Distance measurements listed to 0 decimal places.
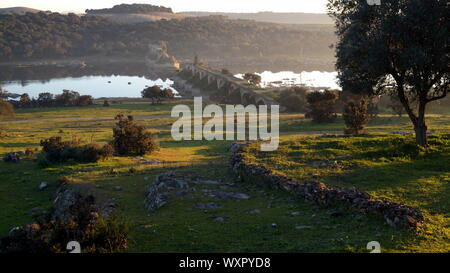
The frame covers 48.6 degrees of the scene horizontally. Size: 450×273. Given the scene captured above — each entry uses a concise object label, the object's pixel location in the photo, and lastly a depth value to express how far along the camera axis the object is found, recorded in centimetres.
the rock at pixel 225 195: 1501
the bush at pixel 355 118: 3106
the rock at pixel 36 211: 1636
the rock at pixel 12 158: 2459
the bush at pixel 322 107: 4041
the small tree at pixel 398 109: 4294
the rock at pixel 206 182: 1682
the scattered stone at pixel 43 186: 1966
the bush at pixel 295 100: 5769
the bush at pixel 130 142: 2625
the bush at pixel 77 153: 2350
